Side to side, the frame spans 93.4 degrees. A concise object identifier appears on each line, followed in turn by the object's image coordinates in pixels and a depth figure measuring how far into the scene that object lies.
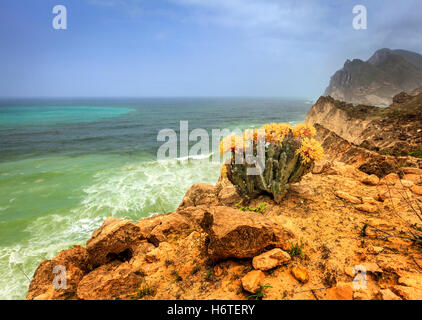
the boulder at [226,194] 5.18
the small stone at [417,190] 3.92
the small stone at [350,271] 2.28
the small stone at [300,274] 2.30
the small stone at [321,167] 6.08
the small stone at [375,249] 2.54
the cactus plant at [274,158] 4.26
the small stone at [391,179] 4.53
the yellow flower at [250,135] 4.42
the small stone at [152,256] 3.40
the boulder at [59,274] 2.99
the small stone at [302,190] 4.48
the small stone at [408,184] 4.23
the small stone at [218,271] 2.63
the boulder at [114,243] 3.45
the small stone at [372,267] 2.20
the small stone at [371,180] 4.77
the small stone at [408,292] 1.81
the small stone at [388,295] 1.85
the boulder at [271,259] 2.46
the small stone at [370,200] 3.83
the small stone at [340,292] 2.00
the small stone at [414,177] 4.52
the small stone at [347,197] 3.99
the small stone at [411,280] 1.97
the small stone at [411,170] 4.84
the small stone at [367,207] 3.56
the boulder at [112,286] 2.63
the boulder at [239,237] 2.61
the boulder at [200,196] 6.17
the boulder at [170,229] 3.99
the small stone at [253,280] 2.23
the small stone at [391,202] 3.57
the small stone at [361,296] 1.91
